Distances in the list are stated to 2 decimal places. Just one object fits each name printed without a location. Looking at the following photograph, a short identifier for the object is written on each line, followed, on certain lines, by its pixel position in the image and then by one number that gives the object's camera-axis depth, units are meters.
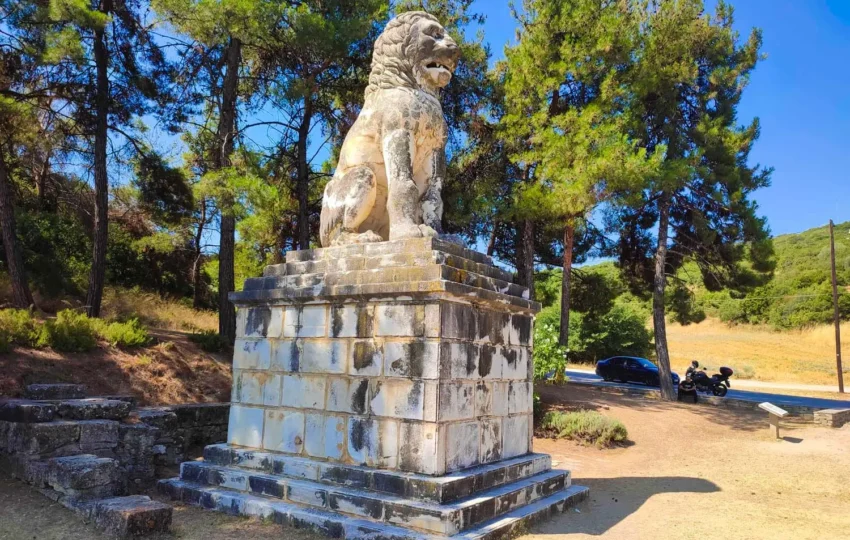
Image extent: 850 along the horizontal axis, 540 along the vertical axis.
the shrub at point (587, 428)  10.38
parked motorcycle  16.64
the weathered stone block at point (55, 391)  6.30
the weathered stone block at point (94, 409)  5.66
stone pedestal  4.07
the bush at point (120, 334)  9.89
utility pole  20.05
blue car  20.30
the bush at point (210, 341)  11.58
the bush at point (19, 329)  8.61
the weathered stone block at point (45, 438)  5.23
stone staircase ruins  4.04
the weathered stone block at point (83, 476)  4.66
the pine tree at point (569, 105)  12.94
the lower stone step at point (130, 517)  3.89
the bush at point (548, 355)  11.99
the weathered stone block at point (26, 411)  5.30
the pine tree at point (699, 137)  14.82
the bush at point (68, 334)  9.05
